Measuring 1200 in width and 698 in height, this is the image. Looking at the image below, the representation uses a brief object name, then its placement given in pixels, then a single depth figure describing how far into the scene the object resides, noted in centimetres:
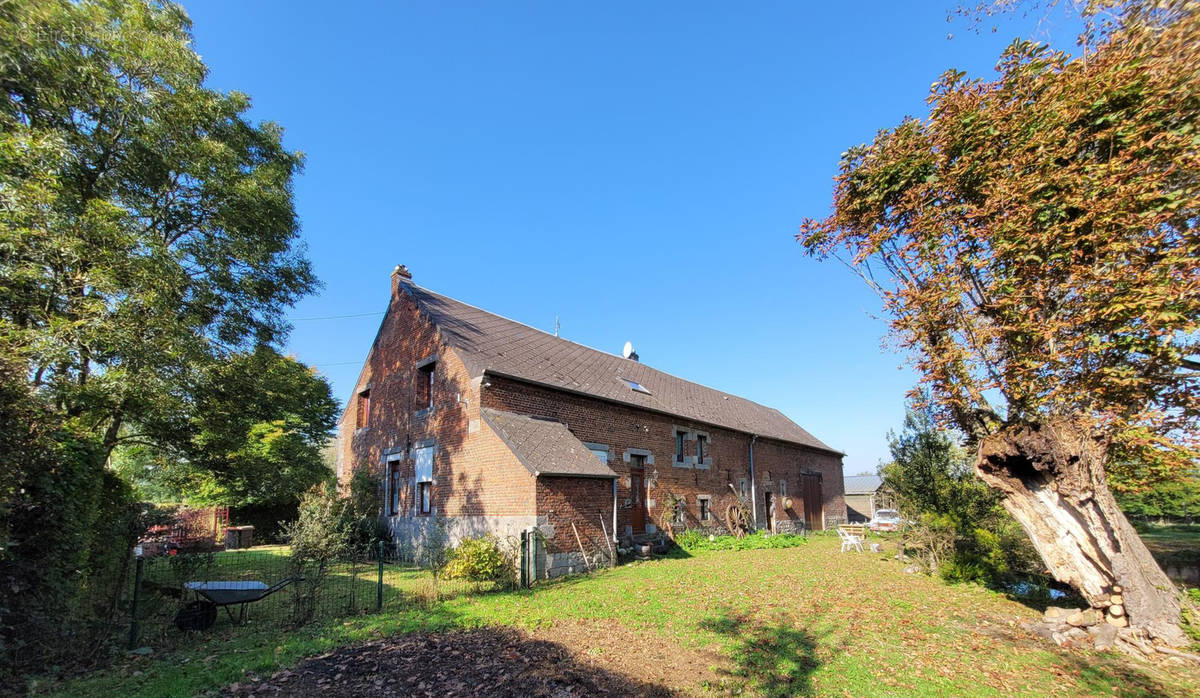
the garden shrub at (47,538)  532
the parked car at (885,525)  2336
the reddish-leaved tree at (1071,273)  606
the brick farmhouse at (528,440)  1245
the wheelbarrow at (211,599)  748
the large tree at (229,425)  1134
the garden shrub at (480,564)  986
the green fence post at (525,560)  1042
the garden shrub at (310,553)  800
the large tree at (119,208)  825
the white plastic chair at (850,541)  1697
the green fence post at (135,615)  663
